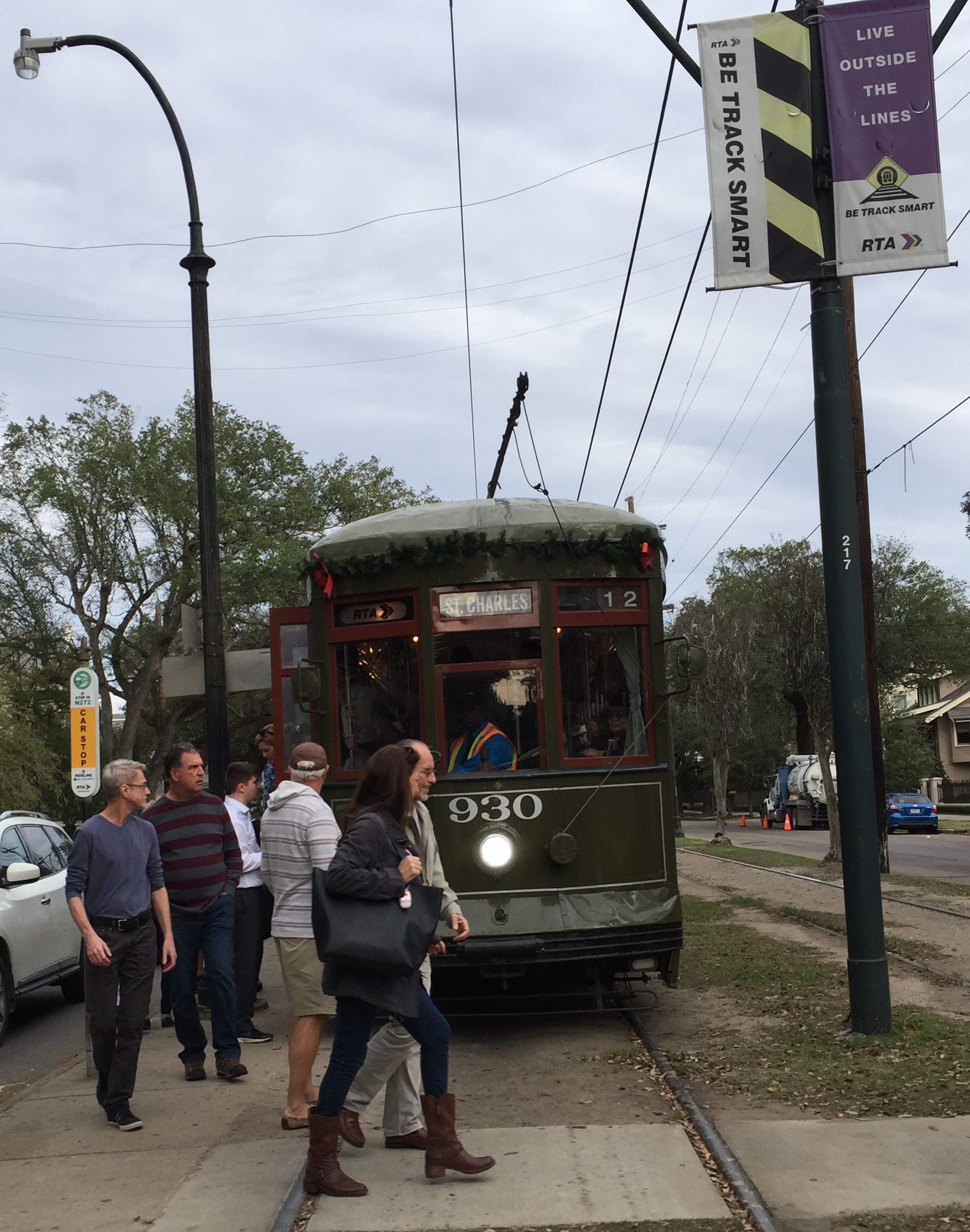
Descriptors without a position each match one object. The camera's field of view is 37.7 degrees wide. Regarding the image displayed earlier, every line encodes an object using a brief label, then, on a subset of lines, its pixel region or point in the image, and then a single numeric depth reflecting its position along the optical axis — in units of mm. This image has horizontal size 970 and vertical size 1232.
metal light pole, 10789
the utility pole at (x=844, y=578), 7926
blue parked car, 43688
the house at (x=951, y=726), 71688
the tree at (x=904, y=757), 61469
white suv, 10117
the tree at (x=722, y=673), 38844
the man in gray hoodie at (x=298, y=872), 6516
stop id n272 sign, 10156
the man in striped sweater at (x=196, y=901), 7586
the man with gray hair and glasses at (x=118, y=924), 6777
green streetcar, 8398
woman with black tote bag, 5289
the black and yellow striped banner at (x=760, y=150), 8117
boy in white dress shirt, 8750
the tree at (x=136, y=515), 37844
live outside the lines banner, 8031
